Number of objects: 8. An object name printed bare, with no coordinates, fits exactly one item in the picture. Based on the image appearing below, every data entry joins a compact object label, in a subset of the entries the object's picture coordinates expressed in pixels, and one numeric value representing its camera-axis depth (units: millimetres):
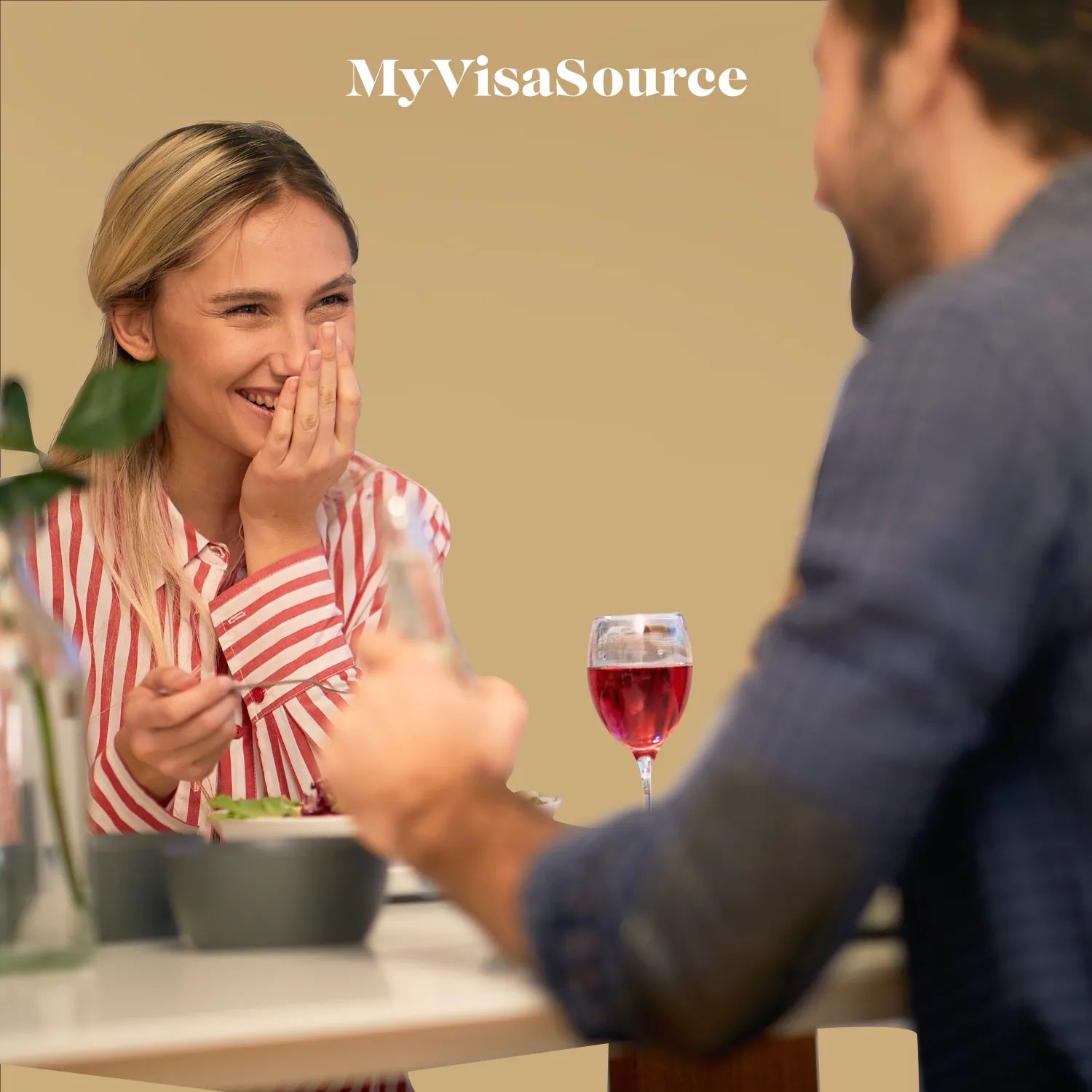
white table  1478
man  1296
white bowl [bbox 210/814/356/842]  1819
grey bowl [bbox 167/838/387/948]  1800
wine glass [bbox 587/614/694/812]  2195
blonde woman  2419
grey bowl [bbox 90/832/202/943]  1861
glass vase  1759
